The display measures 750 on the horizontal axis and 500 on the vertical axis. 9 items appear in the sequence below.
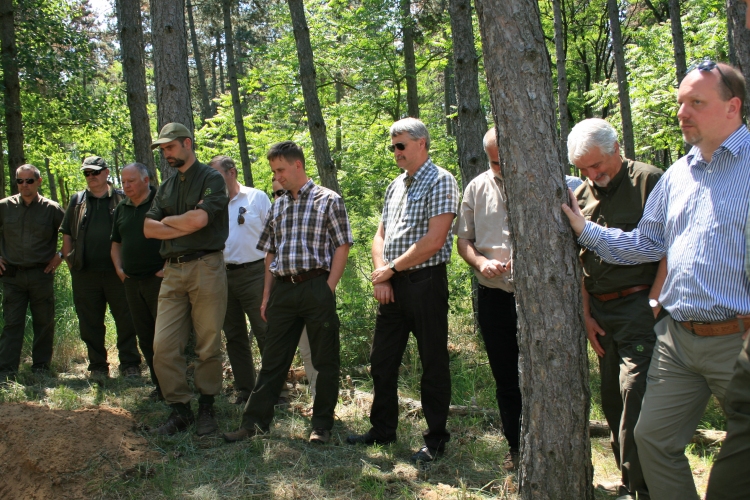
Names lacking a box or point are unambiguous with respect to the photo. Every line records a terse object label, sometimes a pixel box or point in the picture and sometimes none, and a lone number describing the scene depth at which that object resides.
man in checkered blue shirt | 4.45
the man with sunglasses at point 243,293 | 6.08
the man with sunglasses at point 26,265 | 7.11
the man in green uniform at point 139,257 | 5.90
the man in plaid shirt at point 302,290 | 4.88
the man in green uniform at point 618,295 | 3.59
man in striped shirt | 2.79
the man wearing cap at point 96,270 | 6.92
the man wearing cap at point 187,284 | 5.18
